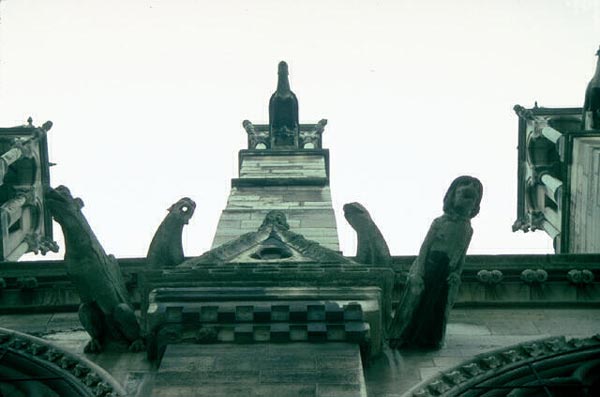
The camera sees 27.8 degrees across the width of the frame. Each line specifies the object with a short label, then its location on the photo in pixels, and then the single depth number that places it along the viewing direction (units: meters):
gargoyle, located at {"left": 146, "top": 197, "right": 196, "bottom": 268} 14.14
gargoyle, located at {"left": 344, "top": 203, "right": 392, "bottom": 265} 13.85
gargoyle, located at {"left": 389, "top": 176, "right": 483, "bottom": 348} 12.74
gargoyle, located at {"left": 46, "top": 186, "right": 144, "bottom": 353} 12.66
